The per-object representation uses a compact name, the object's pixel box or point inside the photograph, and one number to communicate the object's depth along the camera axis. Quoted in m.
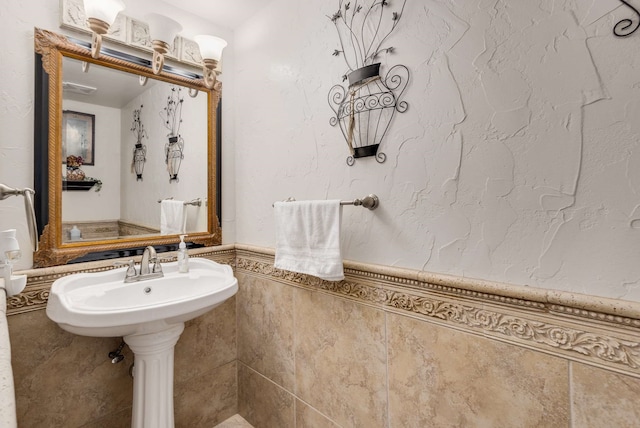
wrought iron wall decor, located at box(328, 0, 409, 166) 1.10
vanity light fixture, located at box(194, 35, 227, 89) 1.50
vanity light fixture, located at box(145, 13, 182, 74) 1.37
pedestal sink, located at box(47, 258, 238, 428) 0.99
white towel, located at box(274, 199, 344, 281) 1.16
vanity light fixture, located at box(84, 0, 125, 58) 1.20
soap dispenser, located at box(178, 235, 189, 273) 1.46
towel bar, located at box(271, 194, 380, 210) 1.15
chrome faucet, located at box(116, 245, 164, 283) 1.33
